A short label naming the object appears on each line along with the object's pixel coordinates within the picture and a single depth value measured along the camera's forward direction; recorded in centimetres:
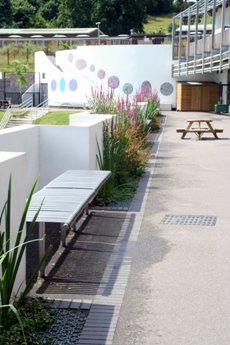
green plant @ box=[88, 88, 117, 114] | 1263
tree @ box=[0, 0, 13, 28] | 8994
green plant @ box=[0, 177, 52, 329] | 401
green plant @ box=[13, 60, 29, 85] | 5088
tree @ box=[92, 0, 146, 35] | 8206
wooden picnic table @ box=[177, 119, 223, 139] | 1904
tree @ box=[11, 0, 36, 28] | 9538
